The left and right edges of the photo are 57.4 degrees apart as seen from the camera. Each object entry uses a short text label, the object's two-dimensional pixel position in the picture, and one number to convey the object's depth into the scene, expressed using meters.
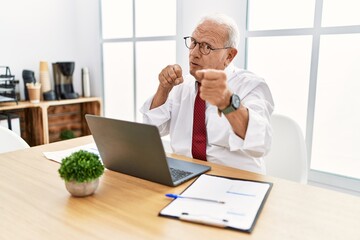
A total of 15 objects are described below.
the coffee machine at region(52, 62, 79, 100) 3.12
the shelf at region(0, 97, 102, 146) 2.89
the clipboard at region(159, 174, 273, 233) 0.82
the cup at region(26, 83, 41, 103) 2.86
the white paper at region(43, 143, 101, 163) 1.37
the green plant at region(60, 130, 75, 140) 3.18
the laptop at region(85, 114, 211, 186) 0.98
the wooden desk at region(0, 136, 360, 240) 0.77
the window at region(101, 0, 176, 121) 2.82
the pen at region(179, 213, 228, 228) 0.80
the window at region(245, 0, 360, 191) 1.86
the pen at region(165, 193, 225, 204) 0.92
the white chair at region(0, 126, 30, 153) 1.65
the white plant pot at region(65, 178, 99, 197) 0.95
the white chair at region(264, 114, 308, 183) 1.46
